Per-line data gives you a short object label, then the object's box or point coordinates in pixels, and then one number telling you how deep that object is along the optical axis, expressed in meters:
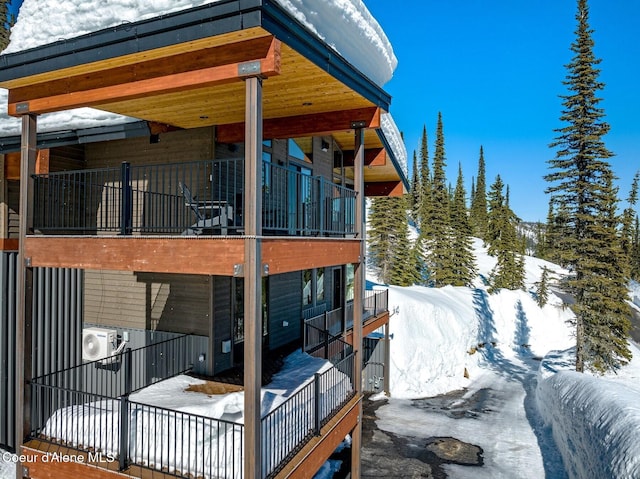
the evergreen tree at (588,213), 23.83
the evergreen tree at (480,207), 78.07
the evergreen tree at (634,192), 73.50
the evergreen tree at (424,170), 70.44
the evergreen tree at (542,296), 39.53
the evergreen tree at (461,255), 43.56
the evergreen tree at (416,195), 76.00
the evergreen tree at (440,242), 43.69
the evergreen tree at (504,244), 45.22
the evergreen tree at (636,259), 62.66
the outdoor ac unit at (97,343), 9.98
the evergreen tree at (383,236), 43.97
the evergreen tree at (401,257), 42.56
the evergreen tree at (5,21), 34.47
